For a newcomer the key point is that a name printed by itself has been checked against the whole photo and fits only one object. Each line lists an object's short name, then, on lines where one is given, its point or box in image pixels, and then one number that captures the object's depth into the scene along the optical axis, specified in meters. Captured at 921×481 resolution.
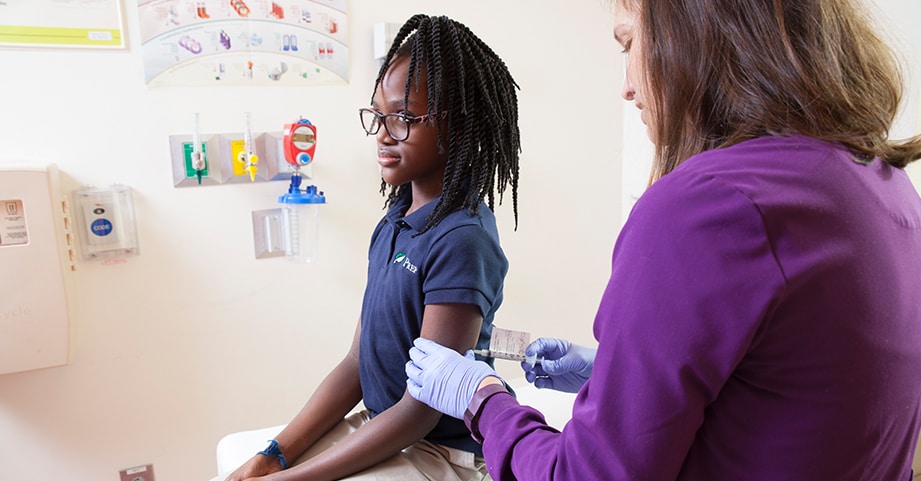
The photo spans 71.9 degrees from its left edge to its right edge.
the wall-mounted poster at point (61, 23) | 1.41
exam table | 1.33
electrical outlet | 1.68
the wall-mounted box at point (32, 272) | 1.38
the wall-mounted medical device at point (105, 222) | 1.53
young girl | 1.05
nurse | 0.55
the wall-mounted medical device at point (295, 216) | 1.64
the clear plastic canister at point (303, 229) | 1.74
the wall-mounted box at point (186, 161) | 1.60
